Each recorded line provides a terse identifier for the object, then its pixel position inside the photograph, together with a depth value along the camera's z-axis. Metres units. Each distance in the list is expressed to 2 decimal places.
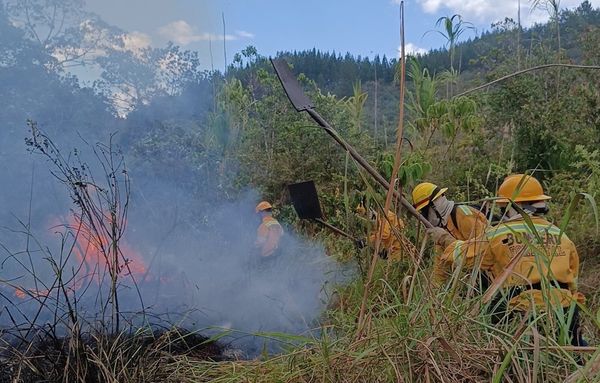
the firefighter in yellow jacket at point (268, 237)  5.65
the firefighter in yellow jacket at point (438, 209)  4.44
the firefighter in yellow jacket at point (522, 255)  2.09
